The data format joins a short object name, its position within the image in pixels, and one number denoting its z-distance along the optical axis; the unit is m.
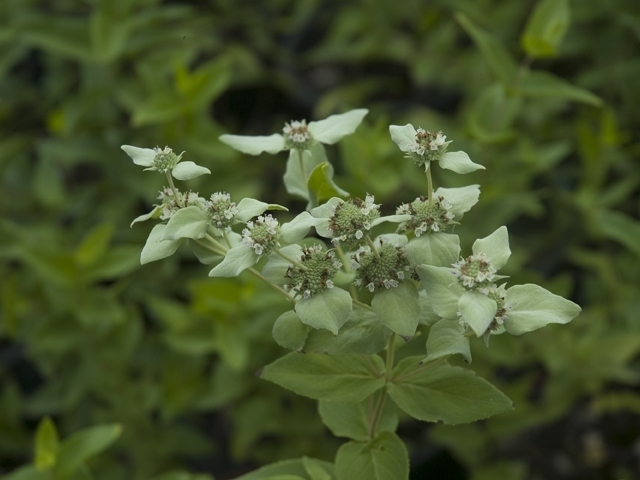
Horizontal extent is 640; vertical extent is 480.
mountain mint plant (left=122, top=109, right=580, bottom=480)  0.46
